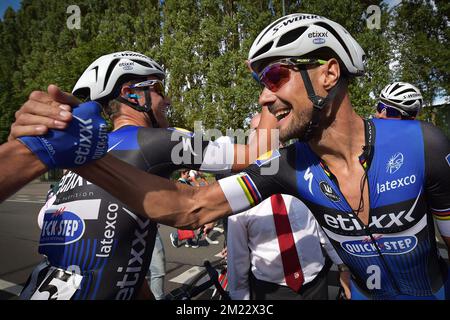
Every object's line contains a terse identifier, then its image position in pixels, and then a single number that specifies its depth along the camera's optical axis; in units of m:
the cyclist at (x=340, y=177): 0.87
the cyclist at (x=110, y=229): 0.88
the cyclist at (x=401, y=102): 1.71
